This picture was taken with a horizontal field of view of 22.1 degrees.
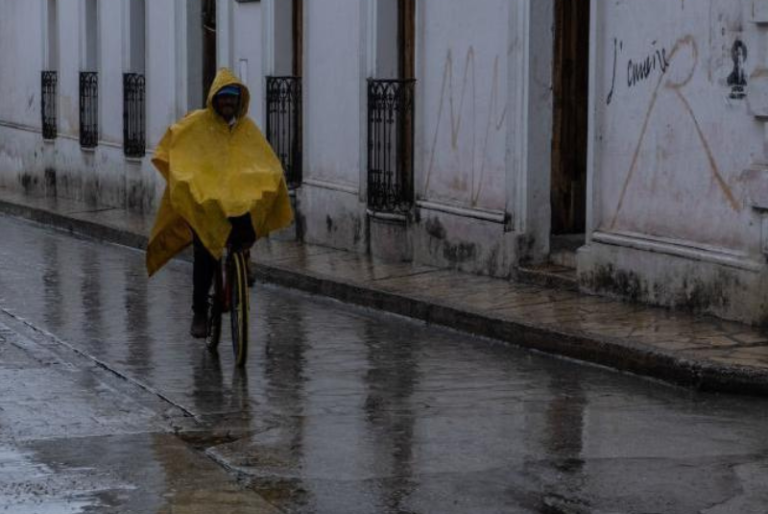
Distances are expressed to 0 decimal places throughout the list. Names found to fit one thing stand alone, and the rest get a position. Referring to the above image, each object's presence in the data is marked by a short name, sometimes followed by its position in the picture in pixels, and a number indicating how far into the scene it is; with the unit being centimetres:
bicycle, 1145
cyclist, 1149
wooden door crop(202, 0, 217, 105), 2431
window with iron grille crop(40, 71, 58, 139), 3041
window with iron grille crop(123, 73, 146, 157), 2606
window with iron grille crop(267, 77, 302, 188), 2056
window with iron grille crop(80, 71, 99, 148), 2808
